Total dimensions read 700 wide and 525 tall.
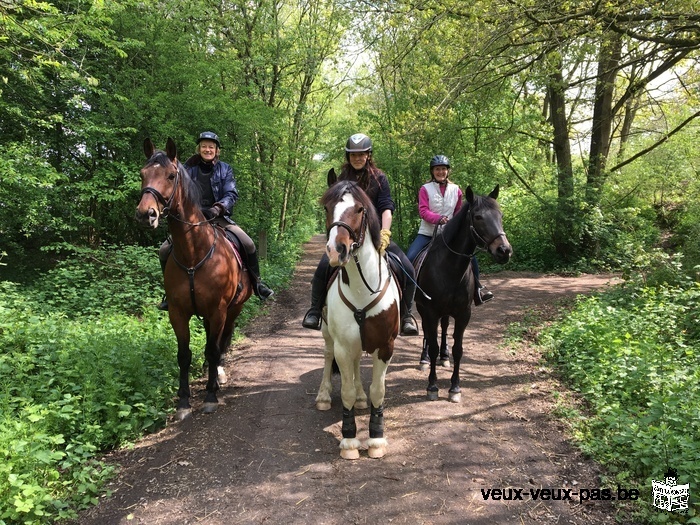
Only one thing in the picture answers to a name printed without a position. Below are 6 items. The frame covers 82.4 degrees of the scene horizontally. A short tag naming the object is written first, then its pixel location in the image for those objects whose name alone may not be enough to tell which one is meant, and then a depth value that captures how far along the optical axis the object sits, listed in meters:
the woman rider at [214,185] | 5.21
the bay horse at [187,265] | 4.15
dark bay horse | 4.75
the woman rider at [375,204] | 4.13
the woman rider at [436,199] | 5.95
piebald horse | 3.27
